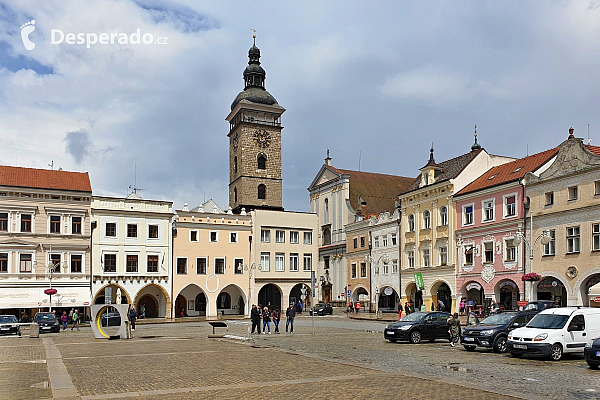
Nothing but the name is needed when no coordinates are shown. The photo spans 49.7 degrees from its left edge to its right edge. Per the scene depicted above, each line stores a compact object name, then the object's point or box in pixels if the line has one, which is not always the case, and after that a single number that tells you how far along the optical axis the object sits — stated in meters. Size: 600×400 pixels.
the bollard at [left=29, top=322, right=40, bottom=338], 35.09
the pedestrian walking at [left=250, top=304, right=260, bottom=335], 34.28
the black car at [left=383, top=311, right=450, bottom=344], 27.94
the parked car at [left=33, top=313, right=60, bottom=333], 40.78
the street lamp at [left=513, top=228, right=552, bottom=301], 45.50
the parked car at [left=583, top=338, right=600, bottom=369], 17.95
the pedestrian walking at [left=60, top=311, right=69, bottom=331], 46.42
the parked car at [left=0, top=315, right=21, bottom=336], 37.97
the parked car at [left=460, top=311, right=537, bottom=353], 23.64
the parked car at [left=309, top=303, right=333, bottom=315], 64.25
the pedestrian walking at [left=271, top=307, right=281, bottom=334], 35.54
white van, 20.56
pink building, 48.09
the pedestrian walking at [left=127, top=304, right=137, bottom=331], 41.03
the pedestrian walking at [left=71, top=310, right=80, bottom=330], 46.51
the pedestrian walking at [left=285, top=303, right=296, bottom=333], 35.65
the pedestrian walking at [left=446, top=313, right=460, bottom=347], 26.70
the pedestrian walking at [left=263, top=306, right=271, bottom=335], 35.12
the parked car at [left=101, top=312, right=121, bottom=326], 32.50
